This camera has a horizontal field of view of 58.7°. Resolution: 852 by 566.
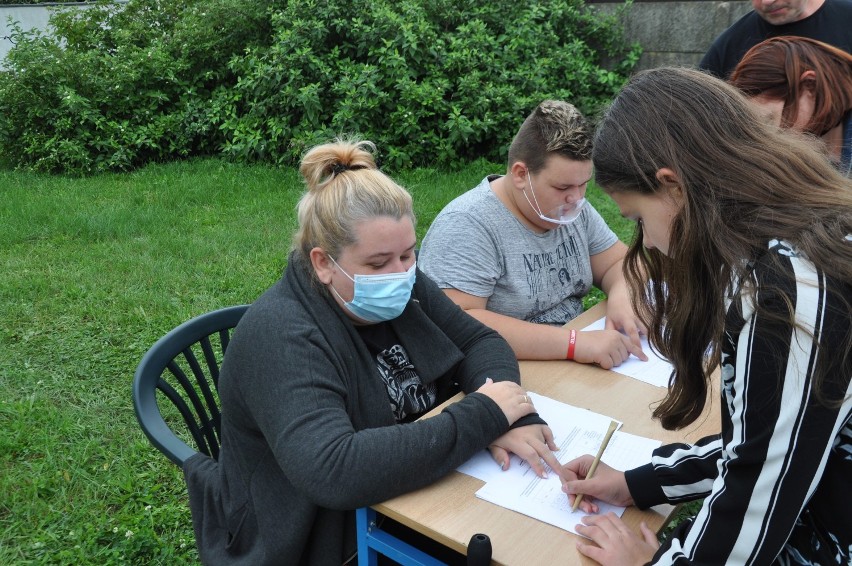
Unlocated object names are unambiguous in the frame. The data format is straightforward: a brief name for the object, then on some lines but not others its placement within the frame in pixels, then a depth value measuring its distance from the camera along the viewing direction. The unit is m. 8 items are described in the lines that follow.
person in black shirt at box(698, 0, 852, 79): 3.48
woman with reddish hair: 2.59
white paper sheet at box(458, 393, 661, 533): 1.54
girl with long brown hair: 1.10
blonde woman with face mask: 1.57
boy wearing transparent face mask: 2.45
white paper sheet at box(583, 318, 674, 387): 2.14
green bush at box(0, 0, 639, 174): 6.43
